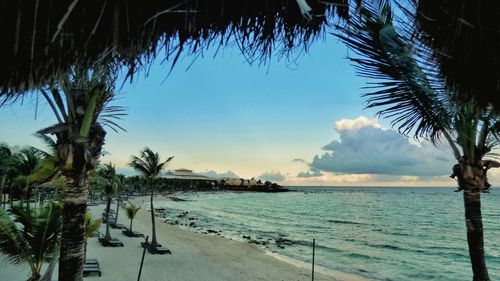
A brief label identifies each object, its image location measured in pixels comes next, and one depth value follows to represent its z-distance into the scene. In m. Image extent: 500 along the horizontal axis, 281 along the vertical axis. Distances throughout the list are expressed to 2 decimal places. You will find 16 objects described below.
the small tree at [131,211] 28.61
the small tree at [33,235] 10.47
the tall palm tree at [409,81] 2.39
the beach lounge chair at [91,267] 16.00
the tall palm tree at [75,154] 6.65
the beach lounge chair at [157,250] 22.98
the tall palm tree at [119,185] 31.52
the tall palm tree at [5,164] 39.65
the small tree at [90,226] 12.16
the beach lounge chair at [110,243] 24.33
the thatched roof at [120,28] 1.30
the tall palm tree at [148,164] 25.00
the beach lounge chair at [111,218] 38.84
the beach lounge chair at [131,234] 30.04
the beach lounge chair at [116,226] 35.84
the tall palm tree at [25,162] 40.09
